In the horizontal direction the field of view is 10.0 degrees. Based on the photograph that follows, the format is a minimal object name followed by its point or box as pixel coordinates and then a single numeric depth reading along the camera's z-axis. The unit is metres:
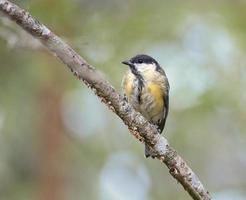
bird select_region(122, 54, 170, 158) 9.02
